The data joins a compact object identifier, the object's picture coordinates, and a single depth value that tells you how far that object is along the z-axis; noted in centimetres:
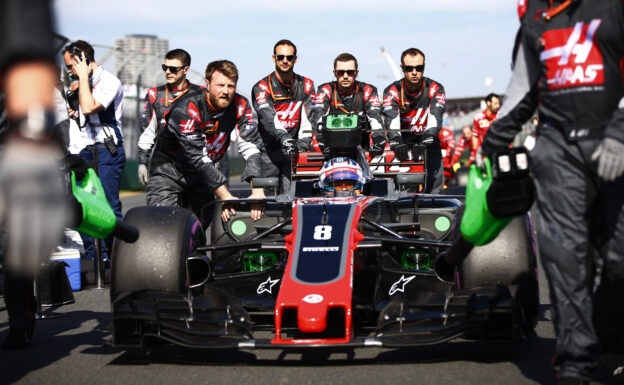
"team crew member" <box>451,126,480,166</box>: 1731
